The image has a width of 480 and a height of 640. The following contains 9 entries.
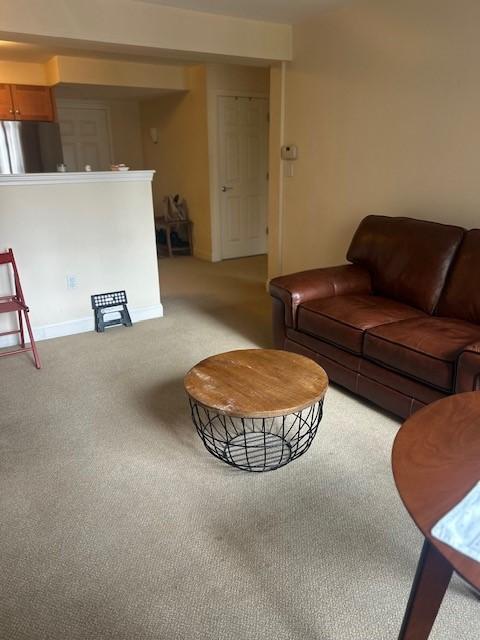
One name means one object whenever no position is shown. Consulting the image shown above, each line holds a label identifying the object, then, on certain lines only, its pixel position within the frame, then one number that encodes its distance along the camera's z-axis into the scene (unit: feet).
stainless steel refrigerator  18.28
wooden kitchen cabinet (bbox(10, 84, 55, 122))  18.52
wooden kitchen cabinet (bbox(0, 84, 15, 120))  18.20
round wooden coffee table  6.12
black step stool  12.60
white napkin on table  3.00
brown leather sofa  7.41
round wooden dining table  3.27
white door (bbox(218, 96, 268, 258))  19.69
